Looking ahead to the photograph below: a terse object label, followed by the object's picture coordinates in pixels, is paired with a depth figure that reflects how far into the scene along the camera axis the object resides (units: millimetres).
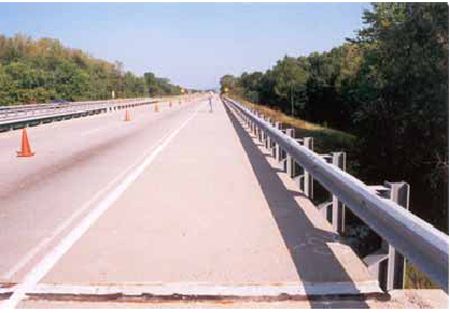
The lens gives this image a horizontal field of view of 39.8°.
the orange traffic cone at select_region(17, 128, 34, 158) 15992
